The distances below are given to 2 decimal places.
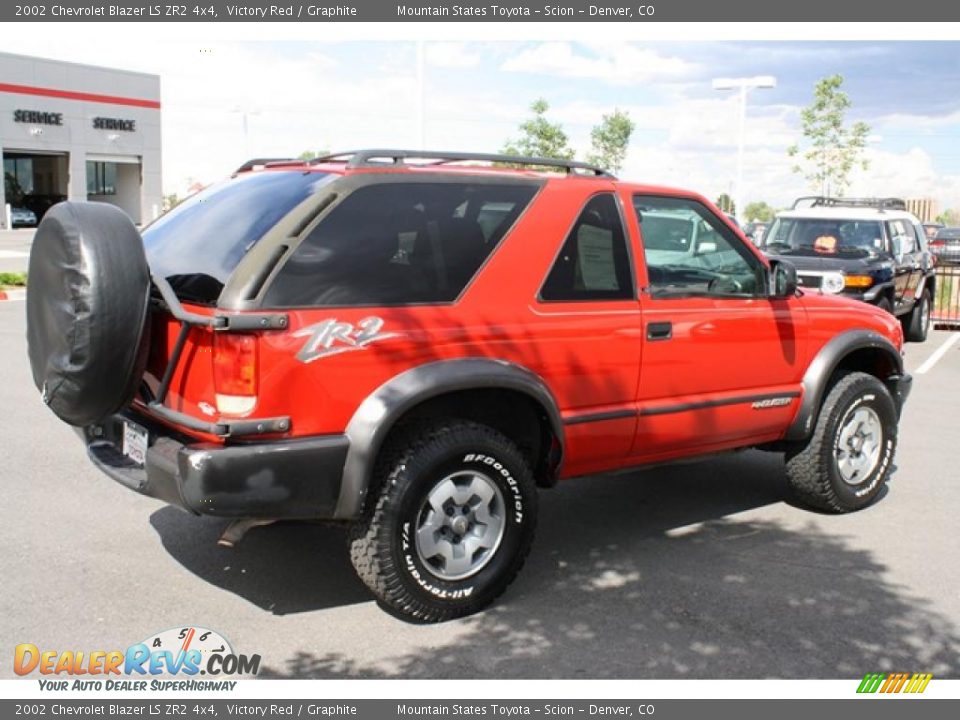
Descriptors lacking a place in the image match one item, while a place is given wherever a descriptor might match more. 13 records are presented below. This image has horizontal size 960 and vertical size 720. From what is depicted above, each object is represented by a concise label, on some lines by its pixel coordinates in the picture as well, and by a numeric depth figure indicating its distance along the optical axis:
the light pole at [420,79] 15.47
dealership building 42.34
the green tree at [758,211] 103.71
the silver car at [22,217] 41.47
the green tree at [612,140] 29.34
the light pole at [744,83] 26.02
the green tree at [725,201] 59.96
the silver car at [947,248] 22.21
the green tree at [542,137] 26.45
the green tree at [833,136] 27.16
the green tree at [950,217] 90.21
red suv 3.63
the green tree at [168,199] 49.89
